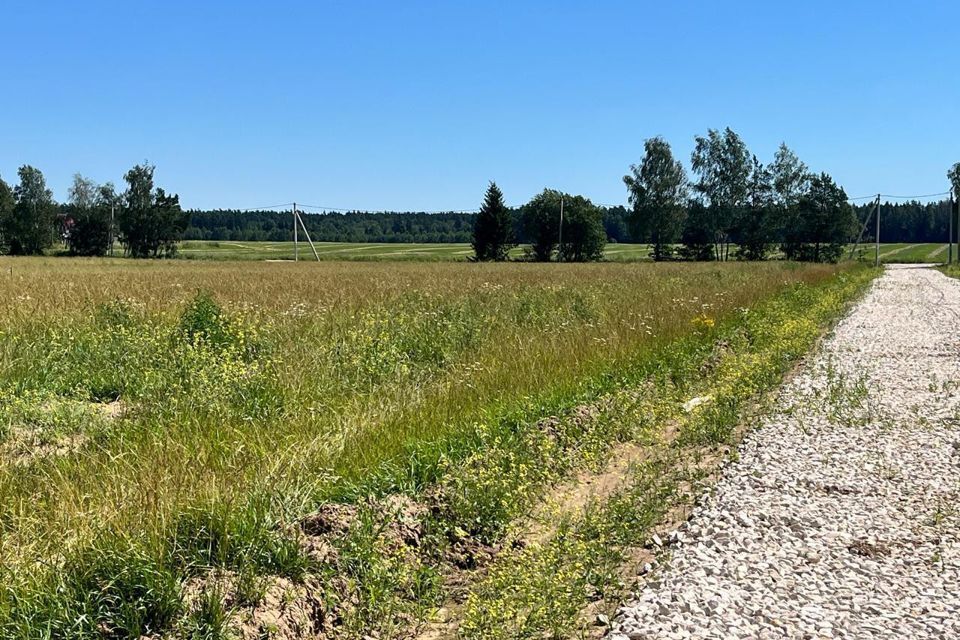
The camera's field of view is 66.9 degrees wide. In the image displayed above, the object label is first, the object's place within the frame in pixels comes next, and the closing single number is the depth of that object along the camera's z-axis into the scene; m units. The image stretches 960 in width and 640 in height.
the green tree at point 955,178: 72.56
